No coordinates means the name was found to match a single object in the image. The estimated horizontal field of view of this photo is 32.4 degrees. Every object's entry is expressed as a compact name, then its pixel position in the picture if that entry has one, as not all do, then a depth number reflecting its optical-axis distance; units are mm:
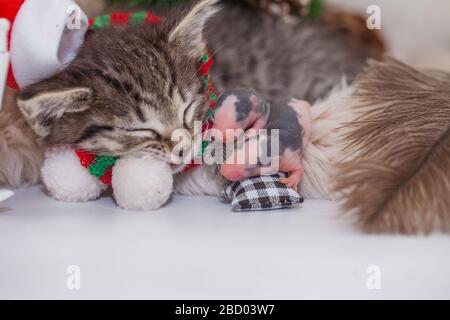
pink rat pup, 364
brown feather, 327
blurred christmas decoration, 502
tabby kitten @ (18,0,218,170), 354
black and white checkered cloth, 365
